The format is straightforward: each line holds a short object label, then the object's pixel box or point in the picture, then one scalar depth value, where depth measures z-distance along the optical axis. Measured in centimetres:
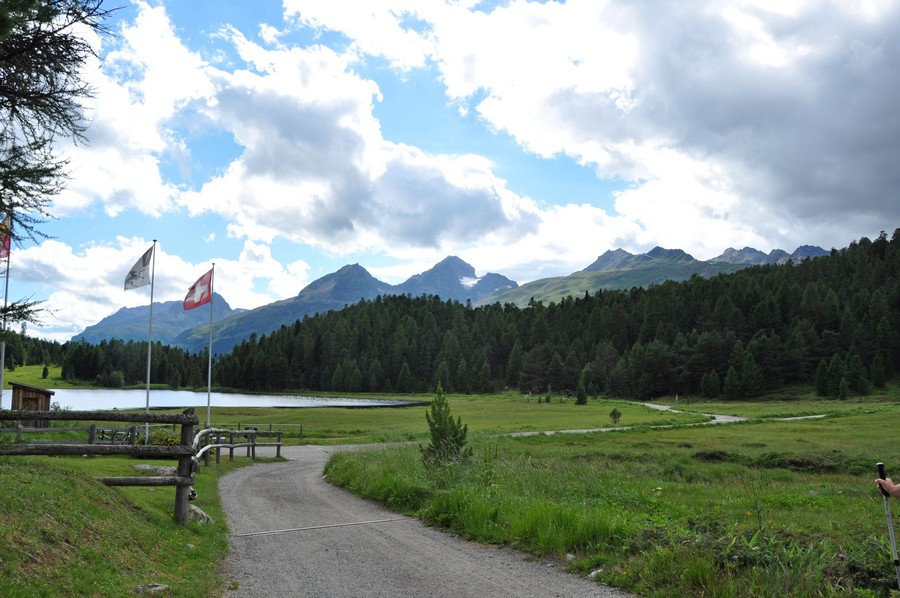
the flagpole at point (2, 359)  1833
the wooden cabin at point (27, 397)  3516
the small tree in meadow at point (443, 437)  1797
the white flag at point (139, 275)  3105
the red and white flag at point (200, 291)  3353
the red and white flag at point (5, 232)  986
